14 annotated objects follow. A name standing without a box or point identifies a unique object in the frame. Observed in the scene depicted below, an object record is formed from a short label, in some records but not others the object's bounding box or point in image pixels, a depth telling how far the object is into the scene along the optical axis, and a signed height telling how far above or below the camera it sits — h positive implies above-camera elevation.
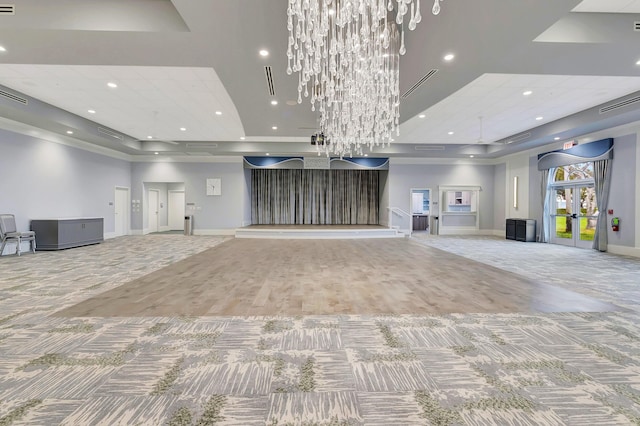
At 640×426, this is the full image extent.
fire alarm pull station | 8.25 -0.45
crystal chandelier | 3.20 +2.04
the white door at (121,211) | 12.07 -0.31
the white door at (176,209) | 15.37 -0.26
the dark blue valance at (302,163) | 13.23 +1.85
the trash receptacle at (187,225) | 12.67 -0.87
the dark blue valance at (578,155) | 8.55 +1.64
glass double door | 9.27 -0.25
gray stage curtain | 16.05 +0.50
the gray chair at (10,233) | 7.26 -0.74
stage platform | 11.49 -1.07
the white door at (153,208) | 13.83 -0.20
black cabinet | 10.98 -0.85
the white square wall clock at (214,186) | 13.01 +0.78
